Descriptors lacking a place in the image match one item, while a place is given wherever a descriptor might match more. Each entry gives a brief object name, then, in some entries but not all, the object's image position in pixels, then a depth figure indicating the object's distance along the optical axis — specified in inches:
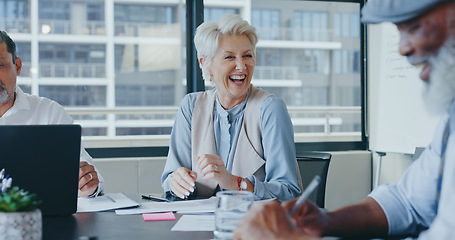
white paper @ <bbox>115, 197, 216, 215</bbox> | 64.2
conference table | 51.1
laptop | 57.1
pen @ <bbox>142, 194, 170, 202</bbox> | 74.8
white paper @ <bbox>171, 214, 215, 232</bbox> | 54.3
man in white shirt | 88.7
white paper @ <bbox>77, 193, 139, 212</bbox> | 66.9
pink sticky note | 59.6
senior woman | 78.4
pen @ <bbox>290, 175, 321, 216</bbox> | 40.6
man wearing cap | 38.2
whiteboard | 135.6
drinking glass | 47.0
